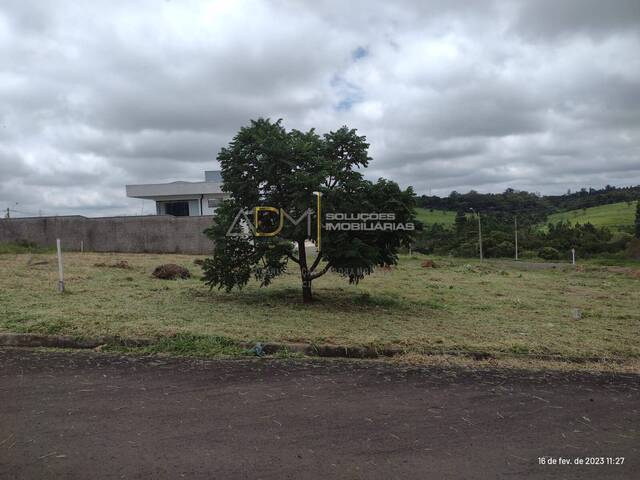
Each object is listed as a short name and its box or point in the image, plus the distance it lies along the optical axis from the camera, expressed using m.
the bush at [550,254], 36.50
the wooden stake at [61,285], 9.56
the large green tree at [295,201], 8.24
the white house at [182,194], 32.31
